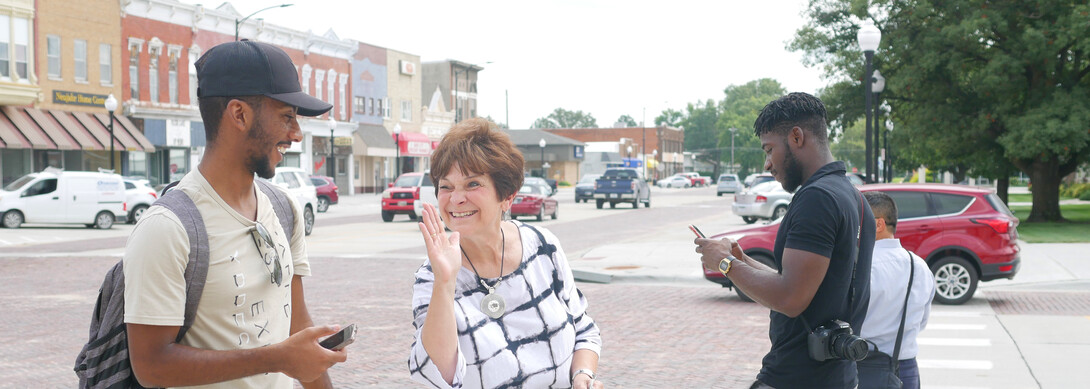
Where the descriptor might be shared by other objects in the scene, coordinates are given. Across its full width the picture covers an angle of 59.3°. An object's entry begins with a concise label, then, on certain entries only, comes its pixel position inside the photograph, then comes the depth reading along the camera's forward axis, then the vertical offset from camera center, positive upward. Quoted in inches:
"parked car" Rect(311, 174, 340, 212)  1505.9 -36.6
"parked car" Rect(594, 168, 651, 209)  1688.0 -34.6
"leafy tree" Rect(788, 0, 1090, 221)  1031.0 +100.7
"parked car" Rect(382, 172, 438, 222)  1219.2 -37.6
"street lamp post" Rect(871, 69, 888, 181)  975.6 +85.3
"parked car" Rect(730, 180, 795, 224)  1166.3 -41.9
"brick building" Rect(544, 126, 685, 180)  4901.6 +152.4
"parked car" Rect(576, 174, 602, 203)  1989.1 -47.1
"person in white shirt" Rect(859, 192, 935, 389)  175.9 -25.7
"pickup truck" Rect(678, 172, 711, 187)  4001.0 -53.5
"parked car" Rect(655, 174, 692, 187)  3836.1 -55.2
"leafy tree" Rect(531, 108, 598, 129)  7386.8 +372.6
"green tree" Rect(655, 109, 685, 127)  7017.7 +369.3
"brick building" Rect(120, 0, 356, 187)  1624.0 +181.3
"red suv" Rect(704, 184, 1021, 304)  475.2 -34.3
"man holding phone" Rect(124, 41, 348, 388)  92.7 -9.2
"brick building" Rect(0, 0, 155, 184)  1371.8 +121.9
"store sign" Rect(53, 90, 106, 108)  1463.0 +109.5
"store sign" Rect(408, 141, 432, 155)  2536.2 +55.7
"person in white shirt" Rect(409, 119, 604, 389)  114.7 -15.2
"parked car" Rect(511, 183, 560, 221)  1247.5 -45.3
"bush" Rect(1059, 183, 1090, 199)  2052.2 -52.2
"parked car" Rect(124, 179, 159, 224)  1123.9 -33.1
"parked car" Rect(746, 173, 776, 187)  1427.2 -15.4
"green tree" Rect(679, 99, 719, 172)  6599.4 +275.8
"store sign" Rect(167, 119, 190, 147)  1683.1 +63.5
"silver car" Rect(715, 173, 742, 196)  2659.9 -49.9
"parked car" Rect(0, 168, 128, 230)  1009.9 -32.0
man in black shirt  129.9 -12.1
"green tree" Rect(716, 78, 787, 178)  5526.6 +223.4
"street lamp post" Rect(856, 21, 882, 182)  679.7 +92.5
